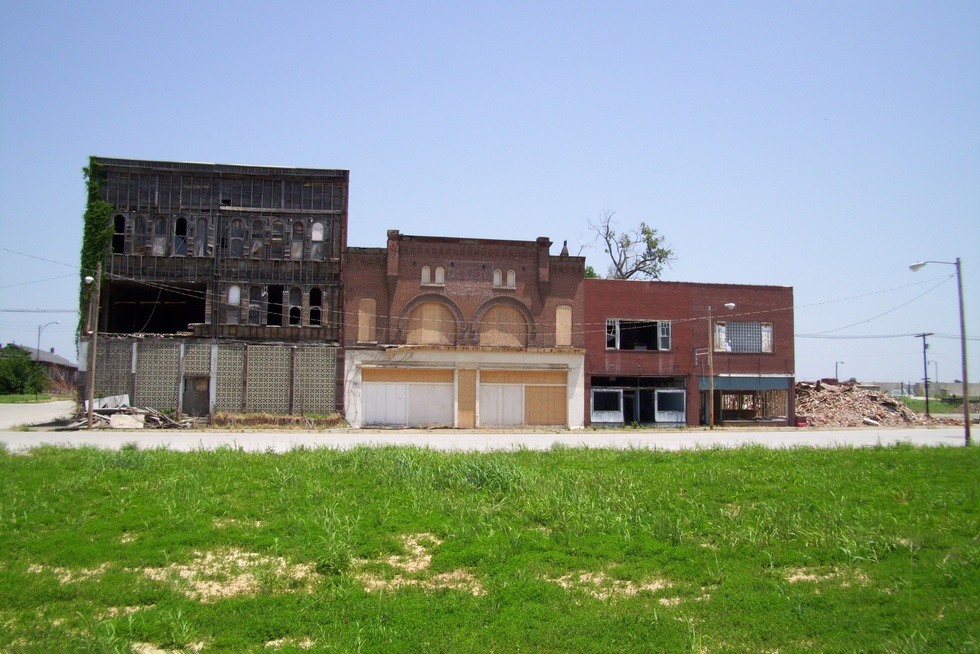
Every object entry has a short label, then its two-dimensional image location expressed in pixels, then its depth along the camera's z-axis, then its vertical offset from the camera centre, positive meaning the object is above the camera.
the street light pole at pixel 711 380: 43.45 -0.09
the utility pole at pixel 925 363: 66.68 +1.54
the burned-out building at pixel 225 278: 41.47 +5.30
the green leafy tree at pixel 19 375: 81.31 -0.41
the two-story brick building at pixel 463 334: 42.94 +2.38
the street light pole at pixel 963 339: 32.50 +1.77
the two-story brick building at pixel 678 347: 45.69 +1.88
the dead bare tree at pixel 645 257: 64.81 +10.11
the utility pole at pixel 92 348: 36.19 +1.14
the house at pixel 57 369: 105.31 +0.41
